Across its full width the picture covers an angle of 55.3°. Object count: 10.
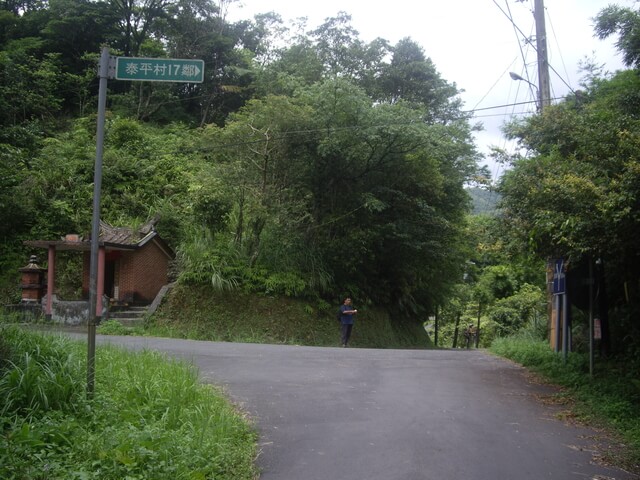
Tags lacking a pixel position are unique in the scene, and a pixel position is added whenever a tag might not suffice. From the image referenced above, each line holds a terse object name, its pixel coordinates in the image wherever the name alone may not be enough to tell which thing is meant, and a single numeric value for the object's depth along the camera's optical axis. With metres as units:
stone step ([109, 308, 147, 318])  22.68
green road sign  6.72
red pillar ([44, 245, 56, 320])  21.89
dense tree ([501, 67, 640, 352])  8.98
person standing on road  20.78
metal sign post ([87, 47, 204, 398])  6.50
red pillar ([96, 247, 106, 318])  22.30
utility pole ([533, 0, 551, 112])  16.73
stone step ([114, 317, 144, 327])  21.75
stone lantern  23.00
